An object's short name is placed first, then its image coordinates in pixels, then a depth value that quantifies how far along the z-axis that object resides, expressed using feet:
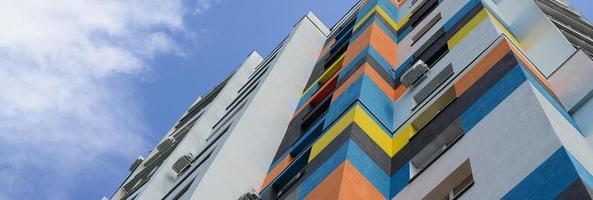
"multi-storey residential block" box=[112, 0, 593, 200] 38.80
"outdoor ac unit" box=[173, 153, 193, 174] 81.30
